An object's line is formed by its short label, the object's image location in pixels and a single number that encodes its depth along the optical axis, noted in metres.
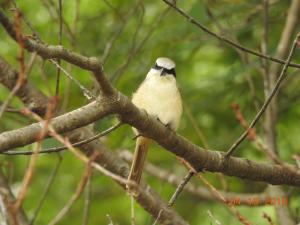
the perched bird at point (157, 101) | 9.35
